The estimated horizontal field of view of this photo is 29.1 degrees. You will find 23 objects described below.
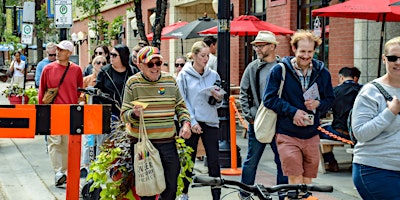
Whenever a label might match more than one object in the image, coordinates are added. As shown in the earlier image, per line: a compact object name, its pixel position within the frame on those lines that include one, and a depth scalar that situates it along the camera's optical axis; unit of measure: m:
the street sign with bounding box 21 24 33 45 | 28.86
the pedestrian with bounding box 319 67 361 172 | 10.62
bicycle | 3.53
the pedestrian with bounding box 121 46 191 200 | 6.41
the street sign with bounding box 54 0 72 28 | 15.95
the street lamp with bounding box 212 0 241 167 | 10.89
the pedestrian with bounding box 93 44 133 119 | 8.62
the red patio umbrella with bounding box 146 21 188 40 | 19.83
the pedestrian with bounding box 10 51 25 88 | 28.50
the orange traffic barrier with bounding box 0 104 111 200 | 6.02
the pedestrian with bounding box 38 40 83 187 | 9.68
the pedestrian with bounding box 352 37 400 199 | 4.89
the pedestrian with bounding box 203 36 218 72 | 11.85
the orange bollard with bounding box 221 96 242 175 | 10.69
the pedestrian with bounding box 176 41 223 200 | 8.11
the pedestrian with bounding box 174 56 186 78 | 12.54
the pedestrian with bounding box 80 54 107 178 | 9.51
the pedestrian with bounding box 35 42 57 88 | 13.05
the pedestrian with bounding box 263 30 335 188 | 6.64
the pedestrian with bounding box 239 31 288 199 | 7.97
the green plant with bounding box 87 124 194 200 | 6.60
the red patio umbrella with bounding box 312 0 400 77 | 10.30
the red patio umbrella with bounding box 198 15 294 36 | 15.47
